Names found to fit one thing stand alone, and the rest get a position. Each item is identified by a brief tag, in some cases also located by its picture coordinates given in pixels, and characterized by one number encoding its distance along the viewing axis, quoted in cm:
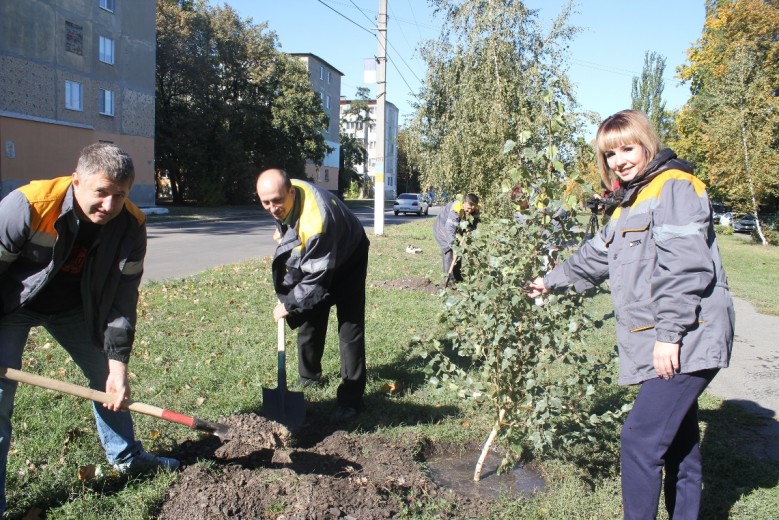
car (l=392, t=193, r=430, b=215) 3875
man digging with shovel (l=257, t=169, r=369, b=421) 383
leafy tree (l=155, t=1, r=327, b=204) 3672
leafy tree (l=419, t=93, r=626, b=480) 322
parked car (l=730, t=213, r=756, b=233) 3073
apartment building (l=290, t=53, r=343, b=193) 5675
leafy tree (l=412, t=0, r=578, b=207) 1141
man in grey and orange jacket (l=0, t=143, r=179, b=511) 259
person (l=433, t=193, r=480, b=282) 727
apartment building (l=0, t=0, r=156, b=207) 2442
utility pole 1829
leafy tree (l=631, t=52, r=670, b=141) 3856
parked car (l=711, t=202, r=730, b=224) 3976
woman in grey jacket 234
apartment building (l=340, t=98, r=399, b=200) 8162
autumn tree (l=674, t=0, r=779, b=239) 2202
